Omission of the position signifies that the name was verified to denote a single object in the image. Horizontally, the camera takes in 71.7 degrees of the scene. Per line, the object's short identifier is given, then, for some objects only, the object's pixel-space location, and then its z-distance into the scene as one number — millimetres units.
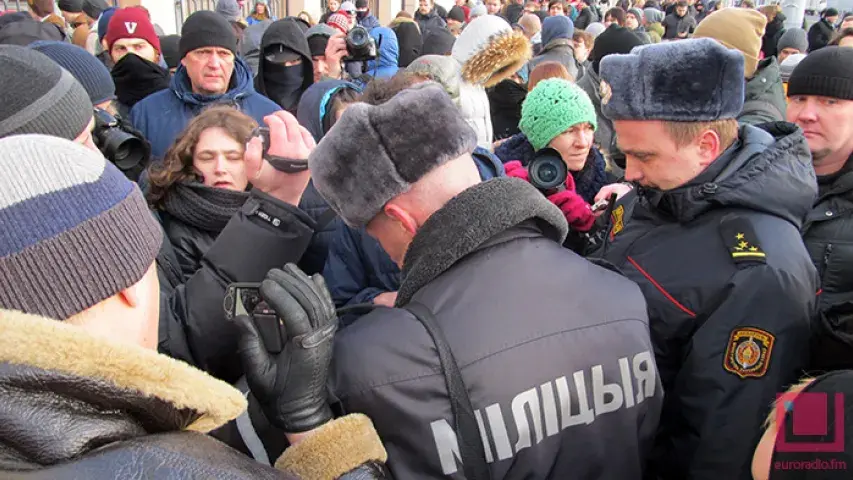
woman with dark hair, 2092
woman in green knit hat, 3080
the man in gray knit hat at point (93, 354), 661
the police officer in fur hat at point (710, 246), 1518
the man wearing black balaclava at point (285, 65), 4355
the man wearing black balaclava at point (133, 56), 3761
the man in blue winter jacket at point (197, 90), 3293
